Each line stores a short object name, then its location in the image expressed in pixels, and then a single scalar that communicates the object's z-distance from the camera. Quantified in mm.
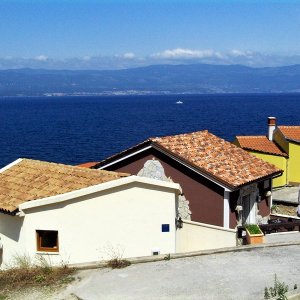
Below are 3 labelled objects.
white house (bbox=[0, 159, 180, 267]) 16328
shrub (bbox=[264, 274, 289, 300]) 12727
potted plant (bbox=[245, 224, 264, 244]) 19609
